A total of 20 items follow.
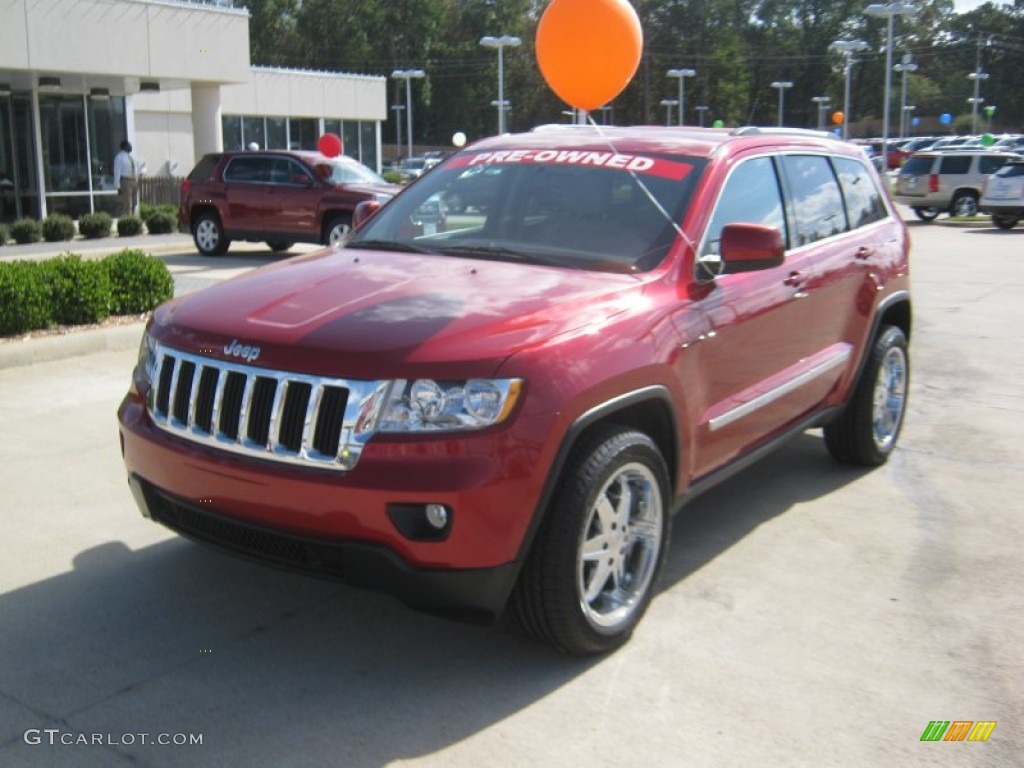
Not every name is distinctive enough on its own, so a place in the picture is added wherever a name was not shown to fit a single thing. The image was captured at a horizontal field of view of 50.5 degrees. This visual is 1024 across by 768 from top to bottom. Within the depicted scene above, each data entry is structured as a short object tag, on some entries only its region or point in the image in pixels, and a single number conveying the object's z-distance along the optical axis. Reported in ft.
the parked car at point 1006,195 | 82.23
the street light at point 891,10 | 104.47
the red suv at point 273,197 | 56.85
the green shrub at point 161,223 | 71.51
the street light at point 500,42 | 133.90
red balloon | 63.31
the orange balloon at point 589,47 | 28.50
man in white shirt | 76.38
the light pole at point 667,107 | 283.51
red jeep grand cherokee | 11.09
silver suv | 91.09
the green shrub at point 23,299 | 28.19
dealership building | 71.46
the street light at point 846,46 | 131.75
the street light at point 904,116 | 259.43
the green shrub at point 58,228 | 66.33
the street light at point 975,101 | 260.87
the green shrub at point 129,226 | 70.18
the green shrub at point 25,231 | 64.08
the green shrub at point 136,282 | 31.96
